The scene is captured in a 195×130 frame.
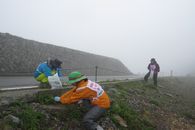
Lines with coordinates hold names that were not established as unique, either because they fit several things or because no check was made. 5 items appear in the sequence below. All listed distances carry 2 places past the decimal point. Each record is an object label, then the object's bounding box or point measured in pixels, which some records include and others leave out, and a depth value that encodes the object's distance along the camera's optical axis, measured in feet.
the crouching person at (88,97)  10.93
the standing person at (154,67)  29.85
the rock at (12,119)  9.49
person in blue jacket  14.61
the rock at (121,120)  13.07
